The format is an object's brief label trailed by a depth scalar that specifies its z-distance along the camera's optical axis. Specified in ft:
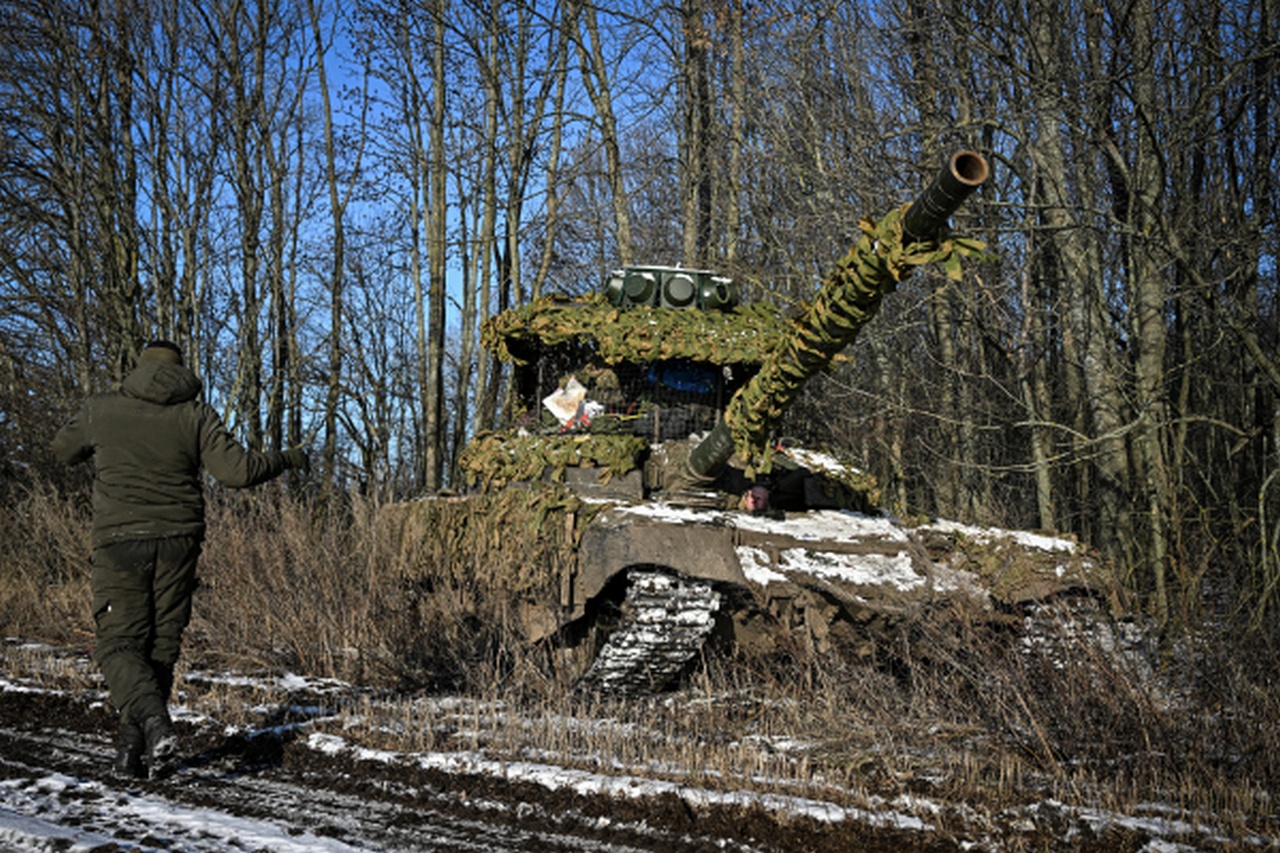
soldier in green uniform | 14.58
